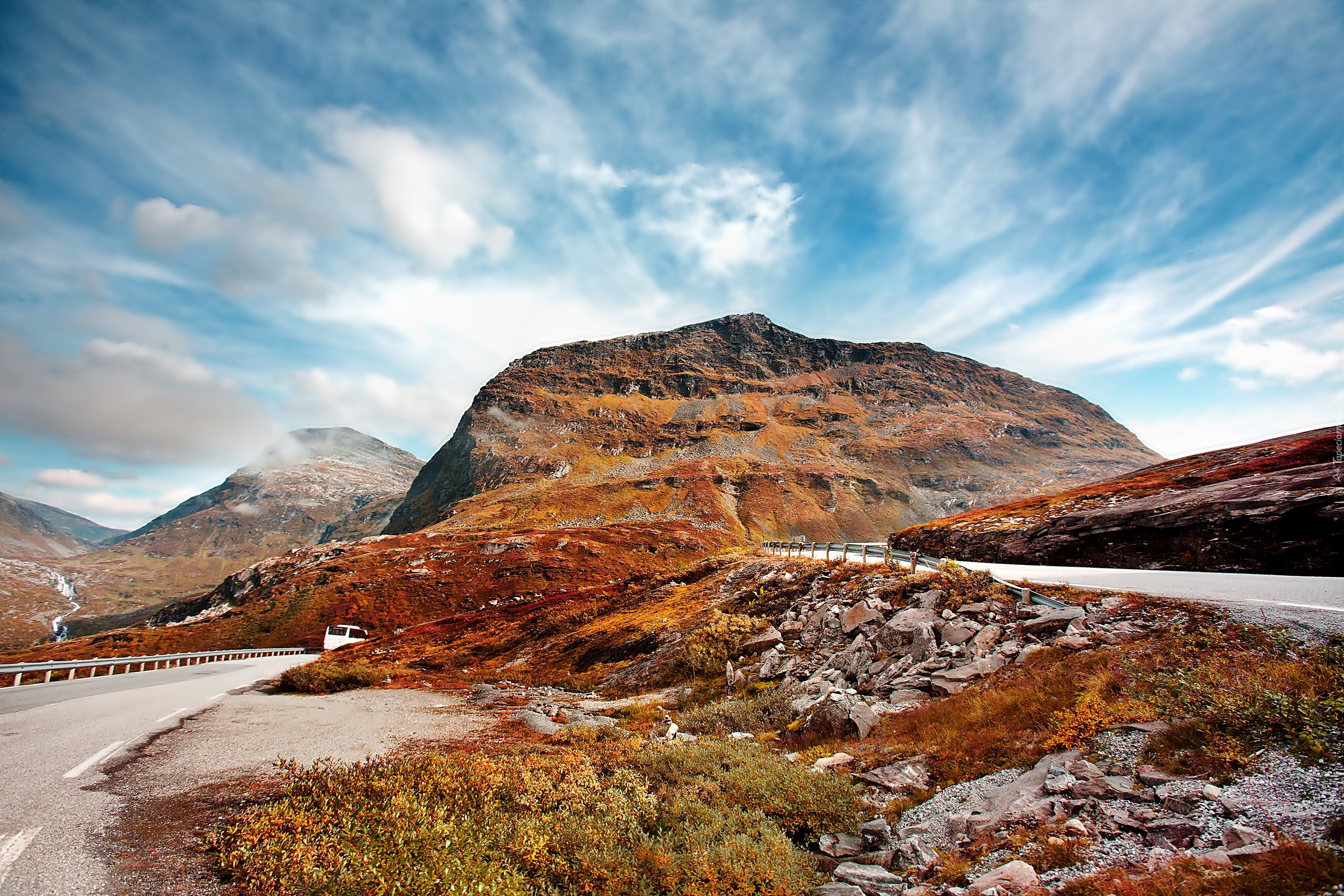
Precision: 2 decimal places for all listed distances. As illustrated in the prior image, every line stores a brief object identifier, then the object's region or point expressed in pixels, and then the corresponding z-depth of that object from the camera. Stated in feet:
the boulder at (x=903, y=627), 49.90
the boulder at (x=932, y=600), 52.16
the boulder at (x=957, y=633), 44.80
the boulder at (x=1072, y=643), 35.50
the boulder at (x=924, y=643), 45.24
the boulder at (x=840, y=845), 25.15
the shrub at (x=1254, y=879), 14.17
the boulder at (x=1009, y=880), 18.15
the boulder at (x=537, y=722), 52.85
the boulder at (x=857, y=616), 57.41
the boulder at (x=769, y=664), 61.87
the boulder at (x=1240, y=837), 16.49
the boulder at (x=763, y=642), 69.82
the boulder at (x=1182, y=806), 19.12
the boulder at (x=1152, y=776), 20.92
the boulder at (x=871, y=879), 21.20
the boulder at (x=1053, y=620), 39.29
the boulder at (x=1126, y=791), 20.47
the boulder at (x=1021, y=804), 22.22
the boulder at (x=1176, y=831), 17.99
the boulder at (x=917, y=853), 22.31
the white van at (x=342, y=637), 169.78
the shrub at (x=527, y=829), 18.54
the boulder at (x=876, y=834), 25.11
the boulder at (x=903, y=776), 29.81
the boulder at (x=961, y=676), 38.93
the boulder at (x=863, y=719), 38.42
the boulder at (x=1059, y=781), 22.86
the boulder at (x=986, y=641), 41.81
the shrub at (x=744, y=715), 47.44
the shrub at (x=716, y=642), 72.64
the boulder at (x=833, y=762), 33.94
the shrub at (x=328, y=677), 78.12
